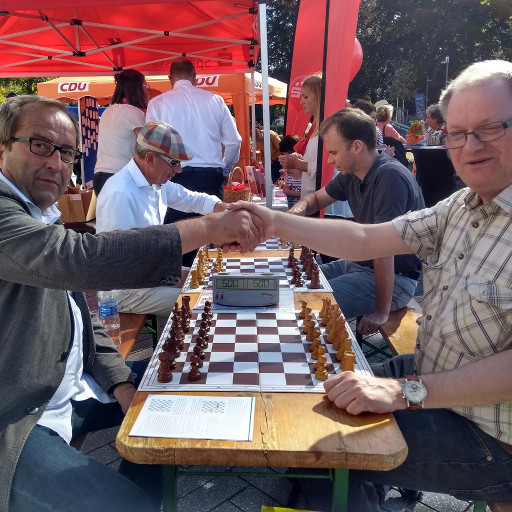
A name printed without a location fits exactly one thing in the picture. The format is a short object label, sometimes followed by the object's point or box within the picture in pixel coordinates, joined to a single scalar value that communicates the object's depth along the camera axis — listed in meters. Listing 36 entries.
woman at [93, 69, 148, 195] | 4.89
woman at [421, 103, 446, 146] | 8.87
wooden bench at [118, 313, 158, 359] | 2.48
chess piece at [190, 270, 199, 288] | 2.65
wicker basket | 4.81
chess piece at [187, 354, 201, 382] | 1.60
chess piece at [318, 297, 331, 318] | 2.12
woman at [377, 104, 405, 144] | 9.35
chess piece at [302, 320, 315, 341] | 1.94
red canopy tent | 5.93
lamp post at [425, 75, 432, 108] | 36.60
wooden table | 1.25
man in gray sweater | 1.43
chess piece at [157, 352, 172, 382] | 1.60
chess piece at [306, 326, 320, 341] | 1.89
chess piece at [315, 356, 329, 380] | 1.61
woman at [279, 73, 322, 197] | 5.03
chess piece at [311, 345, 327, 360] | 1.68
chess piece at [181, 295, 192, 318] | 2.13
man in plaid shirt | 1.48
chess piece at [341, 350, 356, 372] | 1.64
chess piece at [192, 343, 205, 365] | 1.73
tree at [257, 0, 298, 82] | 33.41
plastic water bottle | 2.55
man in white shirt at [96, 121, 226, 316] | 2.95
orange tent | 9.78
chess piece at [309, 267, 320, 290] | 2.62
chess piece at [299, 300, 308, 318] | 2.12
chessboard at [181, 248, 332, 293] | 2.63
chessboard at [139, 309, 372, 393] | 1.58
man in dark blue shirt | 2.90
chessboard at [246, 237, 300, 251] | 3.56
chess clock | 2.30
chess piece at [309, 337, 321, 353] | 1.77
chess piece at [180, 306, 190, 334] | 1.98
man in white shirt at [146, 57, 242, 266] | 4.80
